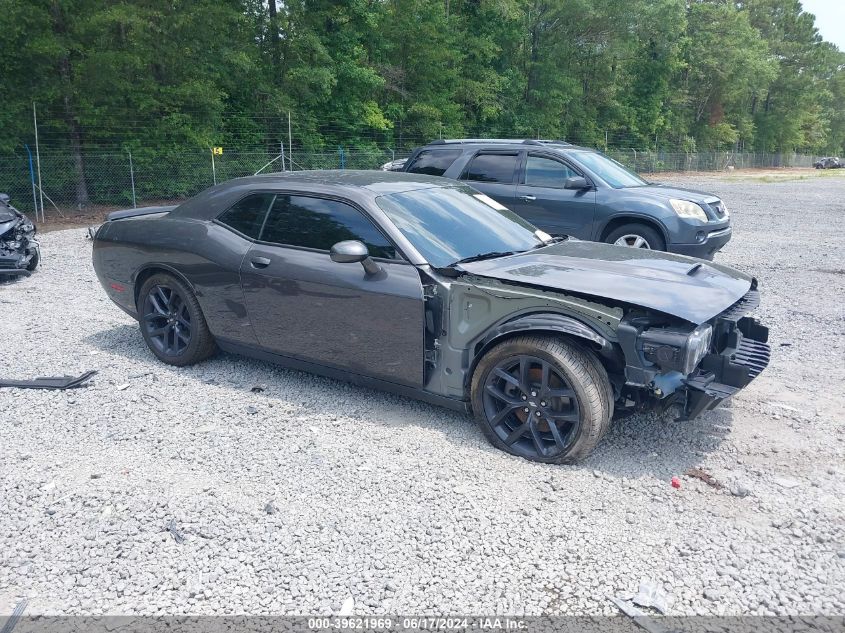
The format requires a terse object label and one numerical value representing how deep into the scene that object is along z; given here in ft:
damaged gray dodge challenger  11.91
